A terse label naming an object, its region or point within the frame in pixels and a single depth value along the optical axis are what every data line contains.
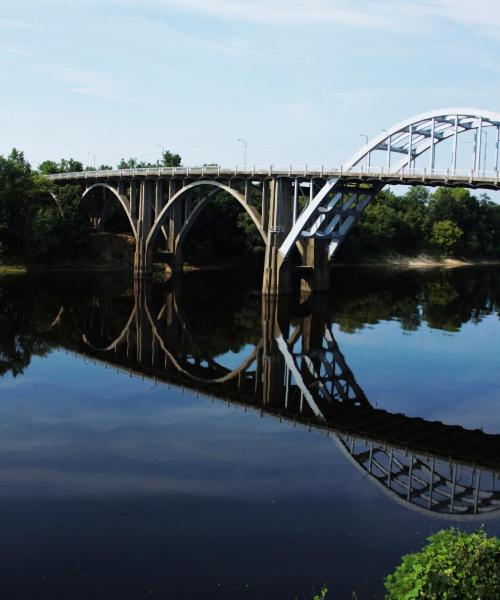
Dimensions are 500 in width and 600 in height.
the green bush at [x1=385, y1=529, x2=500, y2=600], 9.87
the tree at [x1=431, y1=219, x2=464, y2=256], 124.50
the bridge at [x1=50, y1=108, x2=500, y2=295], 48.94
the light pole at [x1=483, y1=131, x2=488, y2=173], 45.77
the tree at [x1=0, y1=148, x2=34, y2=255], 74.31
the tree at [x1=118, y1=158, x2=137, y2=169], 111.88
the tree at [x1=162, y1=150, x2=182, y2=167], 105.07
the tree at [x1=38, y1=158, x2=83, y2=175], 104.38
